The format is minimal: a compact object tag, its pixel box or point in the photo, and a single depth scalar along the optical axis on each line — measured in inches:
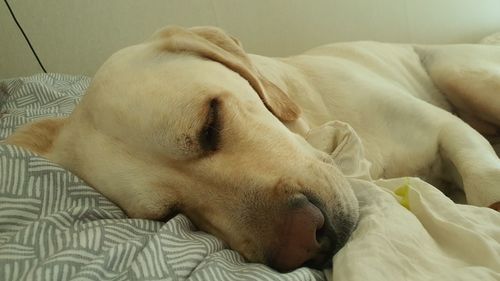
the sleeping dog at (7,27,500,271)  10.0
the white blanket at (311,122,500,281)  7.6
